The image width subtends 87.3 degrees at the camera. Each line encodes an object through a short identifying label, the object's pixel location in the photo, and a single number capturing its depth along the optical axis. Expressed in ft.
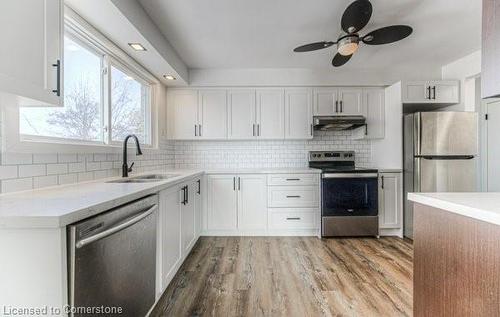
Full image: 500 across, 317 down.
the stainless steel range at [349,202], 11.14
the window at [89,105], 5.42
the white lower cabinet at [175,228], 6.24
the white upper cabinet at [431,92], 11.44
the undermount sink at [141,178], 7.14
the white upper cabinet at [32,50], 3.31
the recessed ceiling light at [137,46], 7.69
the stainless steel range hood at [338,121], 11.58
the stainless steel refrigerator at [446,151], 10.47
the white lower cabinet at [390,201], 11.46
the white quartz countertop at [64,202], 2.85
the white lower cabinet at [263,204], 11.46
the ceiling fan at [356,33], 6.28
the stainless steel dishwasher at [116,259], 3.19
